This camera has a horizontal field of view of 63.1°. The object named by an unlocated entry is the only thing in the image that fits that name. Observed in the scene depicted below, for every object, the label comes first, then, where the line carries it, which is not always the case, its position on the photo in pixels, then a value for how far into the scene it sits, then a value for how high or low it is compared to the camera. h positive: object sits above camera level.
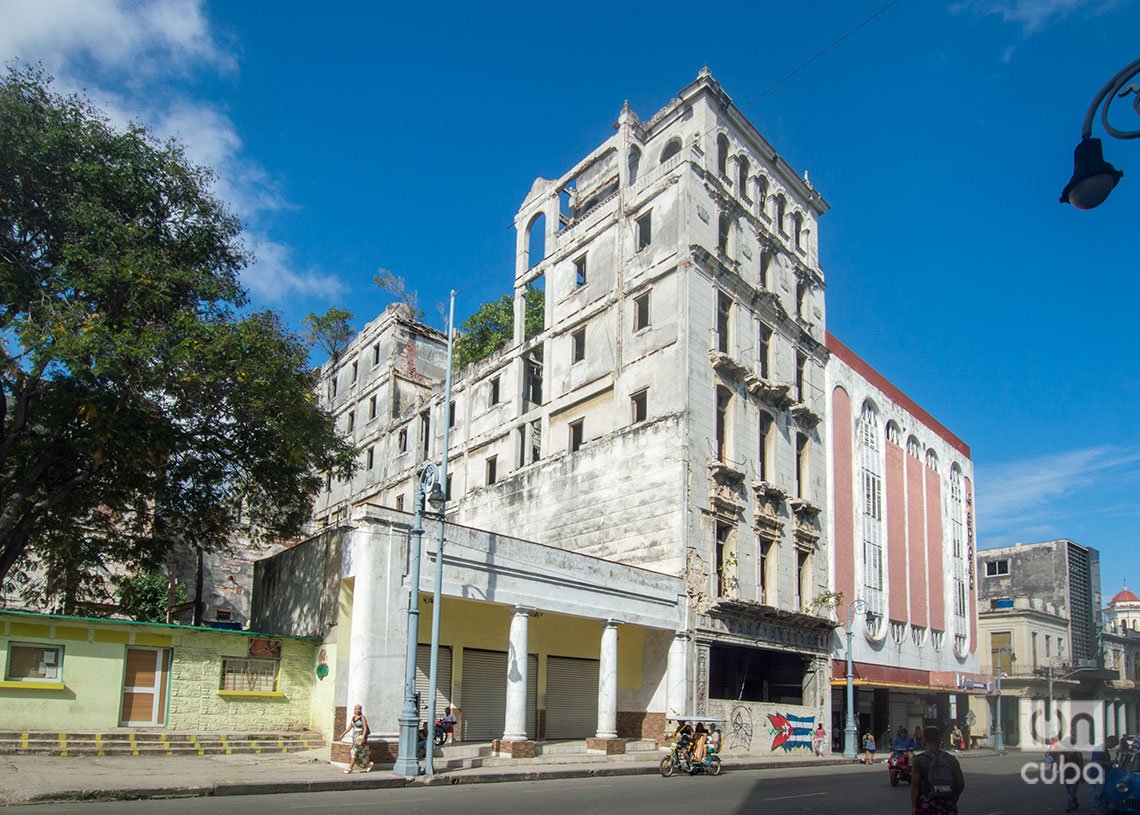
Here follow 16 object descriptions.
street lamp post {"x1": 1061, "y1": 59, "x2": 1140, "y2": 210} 7.32 +3.60
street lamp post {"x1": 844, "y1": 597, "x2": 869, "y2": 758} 32.78 -3.99
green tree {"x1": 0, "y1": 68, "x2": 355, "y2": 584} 20.12 +5.28
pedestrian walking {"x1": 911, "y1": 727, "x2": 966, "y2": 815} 9.11 -1.56
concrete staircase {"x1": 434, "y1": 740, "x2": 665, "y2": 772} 20.72 -3.62
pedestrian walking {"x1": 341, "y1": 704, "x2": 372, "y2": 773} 18.67 -2.72
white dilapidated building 24.25 +4.69
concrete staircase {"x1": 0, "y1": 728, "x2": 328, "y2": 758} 18.47 -3.09
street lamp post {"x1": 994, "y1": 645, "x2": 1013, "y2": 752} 46.03 -5.67
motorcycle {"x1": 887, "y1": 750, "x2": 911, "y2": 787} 21.59 -3.42
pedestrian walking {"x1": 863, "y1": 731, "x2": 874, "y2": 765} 32.16 -4.47
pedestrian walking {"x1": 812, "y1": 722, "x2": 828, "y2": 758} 33.12 -4.25
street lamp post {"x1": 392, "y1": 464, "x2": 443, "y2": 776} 18.19 -1.03
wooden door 20.92 -2.03
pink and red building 39.00 +3.10
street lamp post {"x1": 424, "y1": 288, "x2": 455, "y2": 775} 18.83 +0.05
